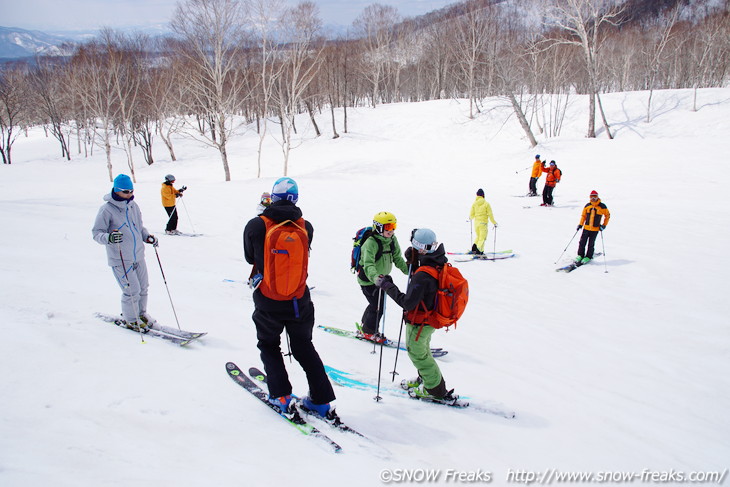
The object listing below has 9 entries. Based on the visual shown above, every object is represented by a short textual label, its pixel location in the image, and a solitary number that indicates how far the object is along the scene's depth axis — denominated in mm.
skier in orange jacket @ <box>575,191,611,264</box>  9609
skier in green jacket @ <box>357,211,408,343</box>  5082
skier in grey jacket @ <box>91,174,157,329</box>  4562
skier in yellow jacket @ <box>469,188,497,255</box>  10766
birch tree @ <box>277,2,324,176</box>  27078
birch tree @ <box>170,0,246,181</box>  23422
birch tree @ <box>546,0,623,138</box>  22812
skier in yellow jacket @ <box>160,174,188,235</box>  11172
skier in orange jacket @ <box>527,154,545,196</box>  16781
